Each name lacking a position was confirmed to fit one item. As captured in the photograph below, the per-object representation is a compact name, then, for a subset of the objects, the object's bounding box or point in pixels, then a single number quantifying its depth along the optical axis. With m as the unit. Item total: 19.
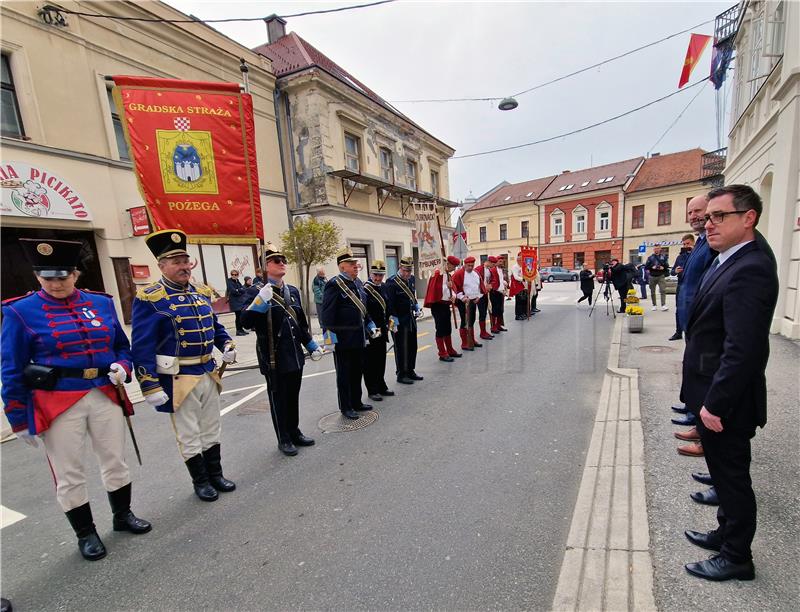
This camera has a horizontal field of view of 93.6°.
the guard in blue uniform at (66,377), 2.44
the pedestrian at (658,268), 11.22
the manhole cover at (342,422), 4.54
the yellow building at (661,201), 33.62
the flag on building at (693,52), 10.70
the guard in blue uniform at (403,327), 6.32
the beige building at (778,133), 6.56
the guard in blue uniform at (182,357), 2.96
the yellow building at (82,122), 8.27
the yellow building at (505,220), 42.69
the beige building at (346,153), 15.03
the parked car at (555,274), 34.42
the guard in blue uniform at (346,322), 4.75
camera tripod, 12.98
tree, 12.38
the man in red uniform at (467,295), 8.51
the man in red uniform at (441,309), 7.64
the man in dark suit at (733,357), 1.83
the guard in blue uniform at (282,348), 3.85
